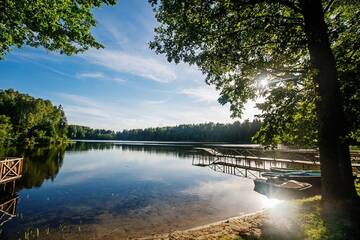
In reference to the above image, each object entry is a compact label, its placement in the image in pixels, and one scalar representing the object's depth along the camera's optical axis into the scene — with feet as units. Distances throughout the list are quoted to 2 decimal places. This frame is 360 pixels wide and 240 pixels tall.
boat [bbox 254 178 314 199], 50.44
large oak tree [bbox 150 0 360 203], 26.96
